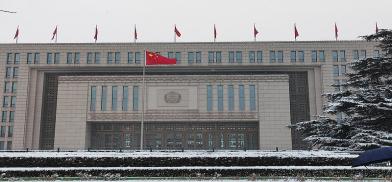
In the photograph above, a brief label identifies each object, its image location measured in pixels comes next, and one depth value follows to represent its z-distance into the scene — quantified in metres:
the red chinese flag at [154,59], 33.75
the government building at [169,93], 57.09
